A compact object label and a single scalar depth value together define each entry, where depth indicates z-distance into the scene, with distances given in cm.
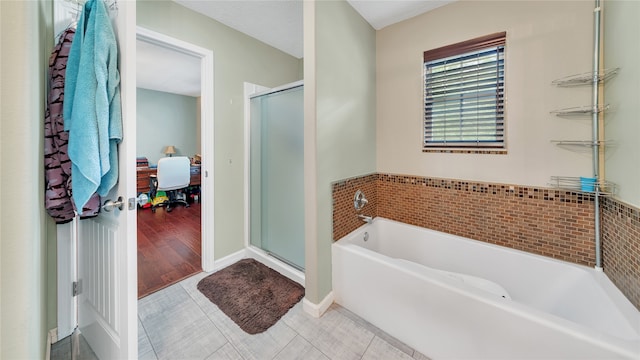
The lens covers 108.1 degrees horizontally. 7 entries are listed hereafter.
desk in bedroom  456
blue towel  97
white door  103
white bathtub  100
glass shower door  211
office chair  402
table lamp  543
